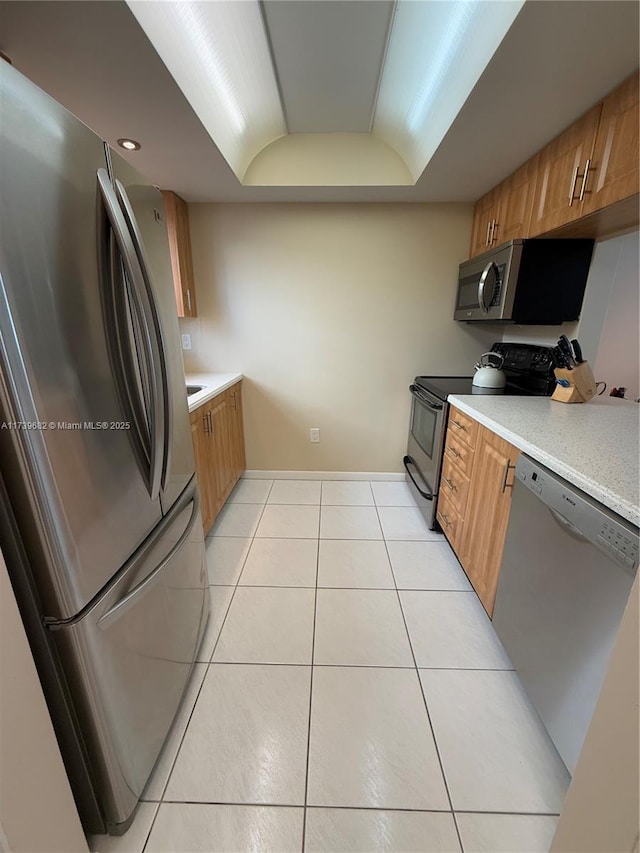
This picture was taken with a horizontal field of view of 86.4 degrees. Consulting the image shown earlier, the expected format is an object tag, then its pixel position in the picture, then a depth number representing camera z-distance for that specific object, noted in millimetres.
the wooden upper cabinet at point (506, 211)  1793
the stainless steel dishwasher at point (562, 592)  847
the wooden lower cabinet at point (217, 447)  1964
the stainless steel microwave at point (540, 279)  1797
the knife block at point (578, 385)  1725
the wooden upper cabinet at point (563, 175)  1378
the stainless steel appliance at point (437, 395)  2076
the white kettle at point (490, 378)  2145
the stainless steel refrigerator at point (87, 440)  632
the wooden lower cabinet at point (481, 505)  1405
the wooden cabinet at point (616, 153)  1177
